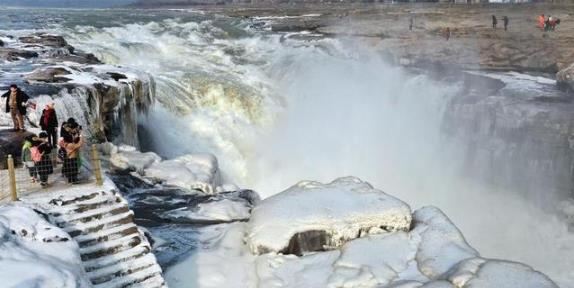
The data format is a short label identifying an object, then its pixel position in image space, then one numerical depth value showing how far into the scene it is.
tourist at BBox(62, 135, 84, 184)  10.84
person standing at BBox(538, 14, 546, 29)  36.84
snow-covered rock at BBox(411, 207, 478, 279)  10.71
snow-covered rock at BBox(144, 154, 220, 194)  15.68
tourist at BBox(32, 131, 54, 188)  10.62
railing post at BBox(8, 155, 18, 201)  9.52
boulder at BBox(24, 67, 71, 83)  17.69
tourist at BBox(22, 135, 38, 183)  10.92
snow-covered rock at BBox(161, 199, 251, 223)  13.41
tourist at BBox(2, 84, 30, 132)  13.38
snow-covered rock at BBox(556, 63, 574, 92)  24.00
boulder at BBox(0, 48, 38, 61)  22.39
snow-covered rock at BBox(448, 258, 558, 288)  9.77
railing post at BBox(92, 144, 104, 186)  10.52
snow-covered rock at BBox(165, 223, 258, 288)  10.84
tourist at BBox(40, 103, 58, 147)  12.77
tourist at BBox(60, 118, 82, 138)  11.27
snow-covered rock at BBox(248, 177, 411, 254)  11.74
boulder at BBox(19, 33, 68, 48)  26.29
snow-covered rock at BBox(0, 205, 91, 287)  7.21
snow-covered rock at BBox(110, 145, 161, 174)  15.75
